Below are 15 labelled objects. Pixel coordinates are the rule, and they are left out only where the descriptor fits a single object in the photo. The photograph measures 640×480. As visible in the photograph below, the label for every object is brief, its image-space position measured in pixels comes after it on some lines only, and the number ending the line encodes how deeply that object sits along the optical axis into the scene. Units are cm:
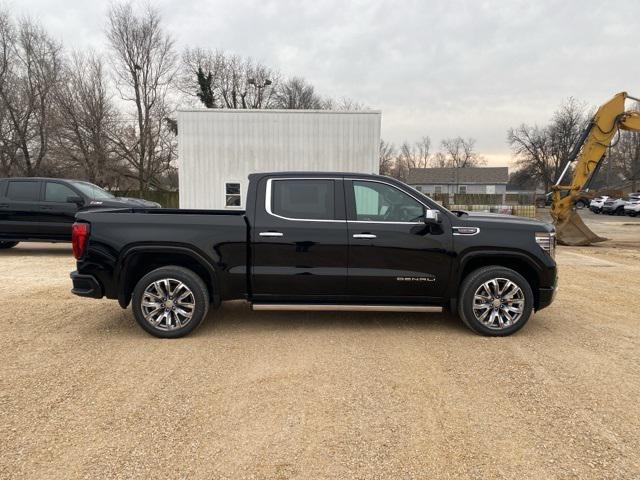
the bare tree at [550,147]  5997
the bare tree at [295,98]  5309
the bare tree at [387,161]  7643
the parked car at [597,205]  4024
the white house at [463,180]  6962
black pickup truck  470
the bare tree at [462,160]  9031
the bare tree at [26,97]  3105
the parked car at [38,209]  1036
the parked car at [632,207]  3406
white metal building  1795
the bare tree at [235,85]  4875
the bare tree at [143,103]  3406
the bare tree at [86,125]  3167
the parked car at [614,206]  3691
